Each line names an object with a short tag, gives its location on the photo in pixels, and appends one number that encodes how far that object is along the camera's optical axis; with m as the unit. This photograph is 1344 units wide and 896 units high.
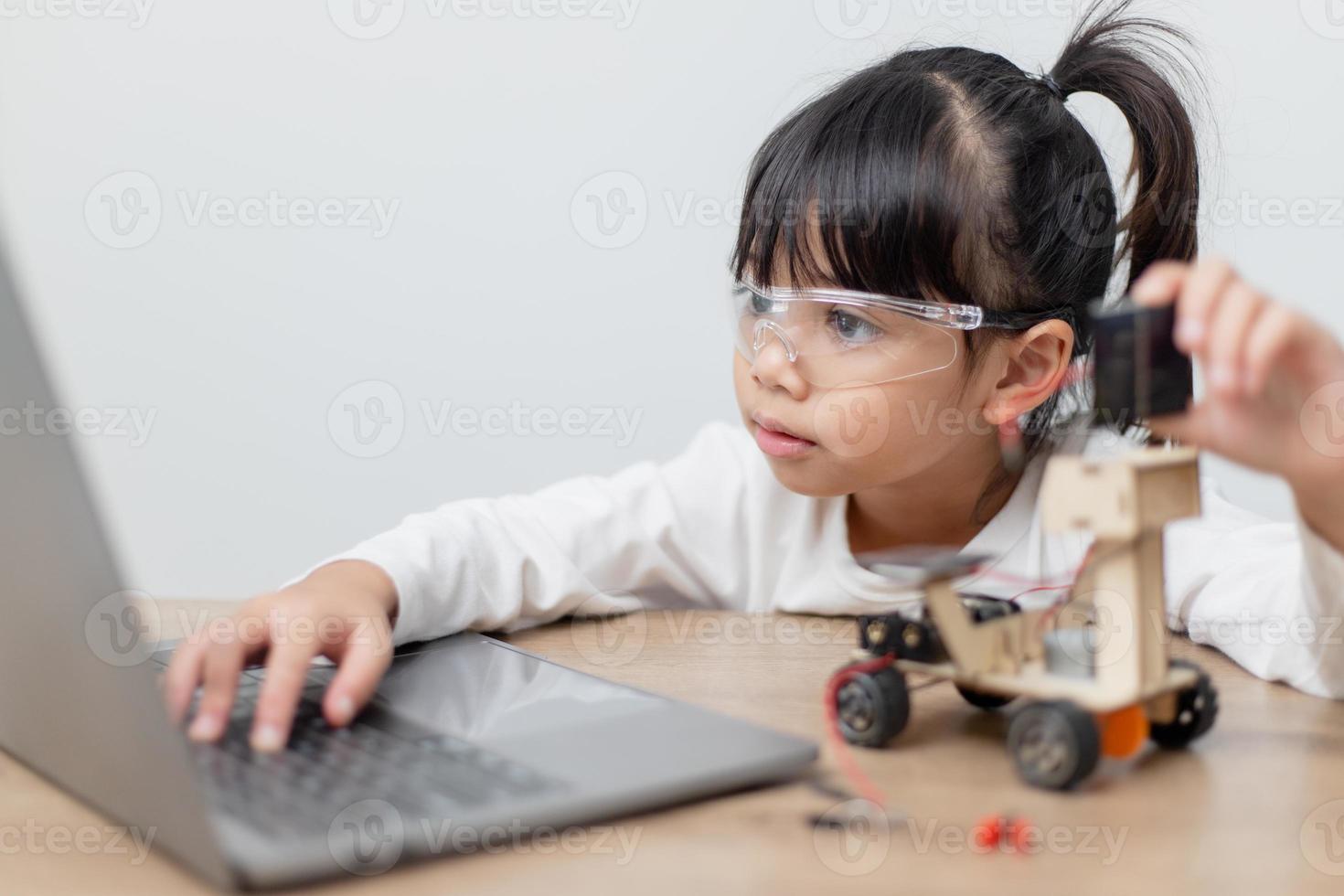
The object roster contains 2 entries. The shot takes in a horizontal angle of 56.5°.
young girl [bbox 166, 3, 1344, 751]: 0.96
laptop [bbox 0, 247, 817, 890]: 0.49
